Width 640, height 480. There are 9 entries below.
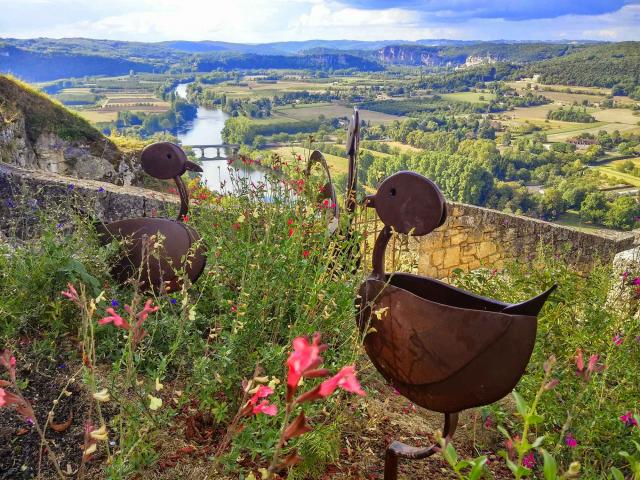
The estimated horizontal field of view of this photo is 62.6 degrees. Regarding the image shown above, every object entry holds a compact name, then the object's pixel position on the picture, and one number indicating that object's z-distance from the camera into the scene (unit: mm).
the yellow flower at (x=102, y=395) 1076
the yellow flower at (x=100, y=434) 1067
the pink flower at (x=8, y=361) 1086
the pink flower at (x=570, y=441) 1876
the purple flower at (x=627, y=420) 1961
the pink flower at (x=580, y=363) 1150
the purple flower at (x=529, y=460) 1987
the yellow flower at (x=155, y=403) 1278
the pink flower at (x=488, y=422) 2593
